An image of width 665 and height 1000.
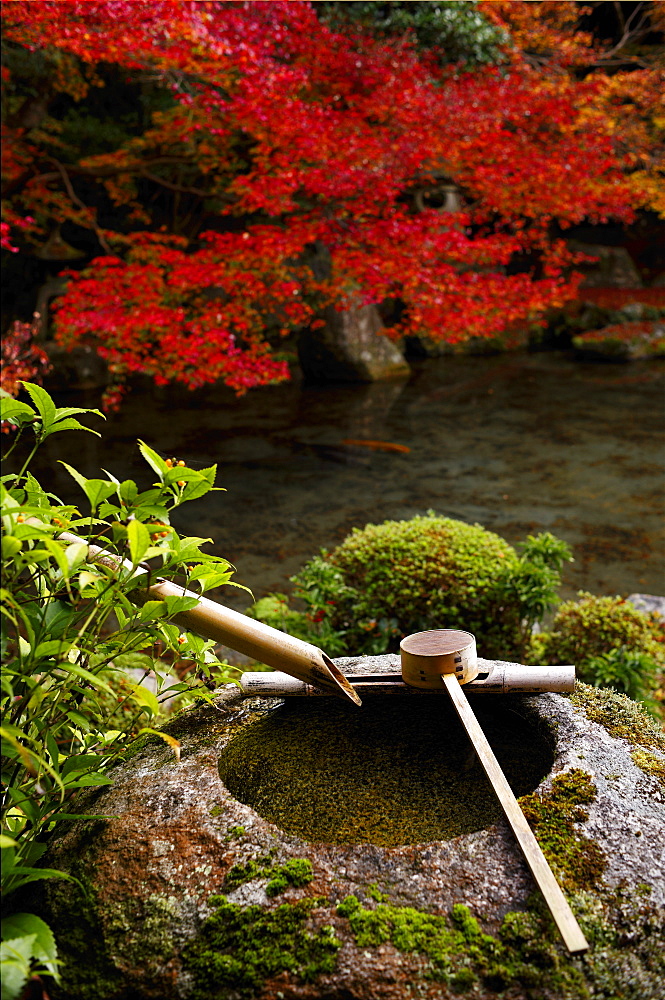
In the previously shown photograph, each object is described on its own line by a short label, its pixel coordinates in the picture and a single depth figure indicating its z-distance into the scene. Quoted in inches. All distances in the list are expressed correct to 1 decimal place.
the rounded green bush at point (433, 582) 174.7
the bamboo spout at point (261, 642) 78.5
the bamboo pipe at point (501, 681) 85.0
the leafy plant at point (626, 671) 166.9
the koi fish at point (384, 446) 423.5
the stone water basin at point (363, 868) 58.7
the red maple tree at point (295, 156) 297.6
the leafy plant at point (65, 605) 58.4
